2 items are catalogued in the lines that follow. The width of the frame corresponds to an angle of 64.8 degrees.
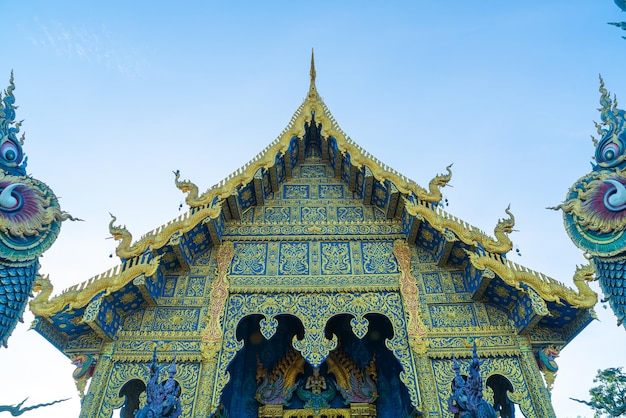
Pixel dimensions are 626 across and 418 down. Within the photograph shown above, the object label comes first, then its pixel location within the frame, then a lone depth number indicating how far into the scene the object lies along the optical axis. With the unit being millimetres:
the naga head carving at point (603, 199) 6133
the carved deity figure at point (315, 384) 9102
